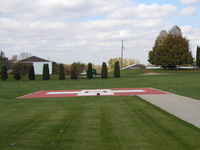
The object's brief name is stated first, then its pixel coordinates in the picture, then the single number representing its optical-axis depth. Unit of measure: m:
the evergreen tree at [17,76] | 40.29
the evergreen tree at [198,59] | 52.97
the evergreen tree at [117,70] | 39.59
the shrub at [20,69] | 39.19
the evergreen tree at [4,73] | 40.23
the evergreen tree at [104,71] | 38.84
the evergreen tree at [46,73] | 39.69
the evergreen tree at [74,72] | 38.91
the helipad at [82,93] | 15.73
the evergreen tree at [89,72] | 39.16
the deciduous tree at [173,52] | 46.72
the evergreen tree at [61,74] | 39.21
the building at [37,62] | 60.12
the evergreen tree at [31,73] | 39.53
